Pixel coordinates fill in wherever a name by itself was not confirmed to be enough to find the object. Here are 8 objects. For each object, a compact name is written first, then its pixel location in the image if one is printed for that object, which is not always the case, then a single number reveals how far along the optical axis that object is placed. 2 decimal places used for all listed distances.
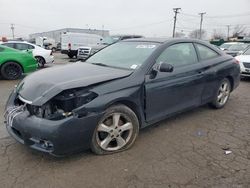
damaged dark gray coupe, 2.15
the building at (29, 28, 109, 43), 39.06
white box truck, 16.48
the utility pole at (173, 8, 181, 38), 37.60
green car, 6.63
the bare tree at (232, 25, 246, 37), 58.95
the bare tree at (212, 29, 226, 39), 64.73
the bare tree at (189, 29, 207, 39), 57.68
